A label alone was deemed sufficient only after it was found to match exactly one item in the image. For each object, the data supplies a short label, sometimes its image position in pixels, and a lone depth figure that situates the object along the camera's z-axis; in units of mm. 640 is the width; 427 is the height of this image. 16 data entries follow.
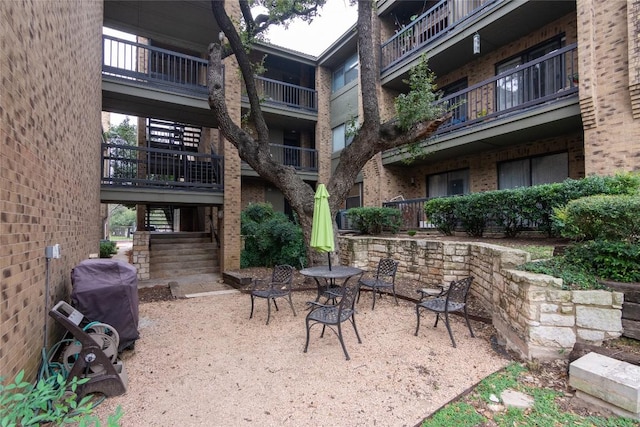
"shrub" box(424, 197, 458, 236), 8838
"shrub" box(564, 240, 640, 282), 3775
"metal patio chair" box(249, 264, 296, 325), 5559
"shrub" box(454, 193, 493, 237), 7871
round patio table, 5555
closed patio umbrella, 5711
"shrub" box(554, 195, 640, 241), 3750
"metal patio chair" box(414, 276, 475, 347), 4566
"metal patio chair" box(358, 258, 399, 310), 6078
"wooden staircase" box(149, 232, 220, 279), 10320
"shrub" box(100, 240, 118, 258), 13038
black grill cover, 3658
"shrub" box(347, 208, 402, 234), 10688
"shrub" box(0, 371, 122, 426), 1599
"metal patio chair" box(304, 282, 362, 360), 4047
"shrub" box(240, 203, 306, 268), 10445
